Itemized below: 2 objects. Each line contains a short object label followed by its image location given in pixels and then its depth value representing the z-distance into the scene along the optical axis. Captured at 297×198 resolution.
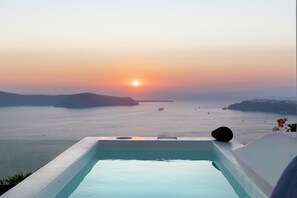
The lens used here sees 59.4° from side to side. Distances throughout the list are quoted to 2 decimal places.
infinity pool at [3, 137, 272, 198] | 2.08
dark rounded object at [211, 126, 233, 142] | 3.49
